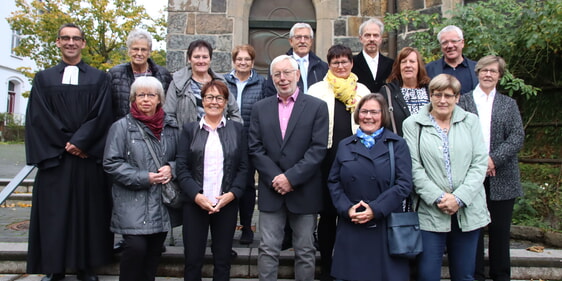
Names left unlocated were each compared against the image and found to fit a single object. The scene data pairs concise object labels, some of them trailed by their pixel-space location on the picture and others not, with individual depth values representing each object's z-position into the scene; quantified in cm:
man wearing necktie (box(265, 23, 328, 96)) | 397
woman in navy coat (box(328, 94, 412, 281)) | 296
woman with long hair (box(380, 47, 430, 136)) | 352
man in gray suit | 321
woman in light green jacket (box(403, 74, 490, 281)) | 307
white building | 2533
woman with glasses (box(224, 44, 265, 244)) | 412
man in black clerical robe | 345
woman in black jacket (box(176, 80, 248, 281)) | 325
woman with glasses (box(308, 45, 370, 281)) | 352
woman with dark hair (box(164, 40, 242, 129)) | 371
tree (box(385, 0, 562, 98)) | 497
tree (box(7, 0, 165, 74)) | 1991
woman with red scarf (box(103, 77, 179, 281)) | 317
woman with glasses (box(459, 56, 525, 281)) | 342
